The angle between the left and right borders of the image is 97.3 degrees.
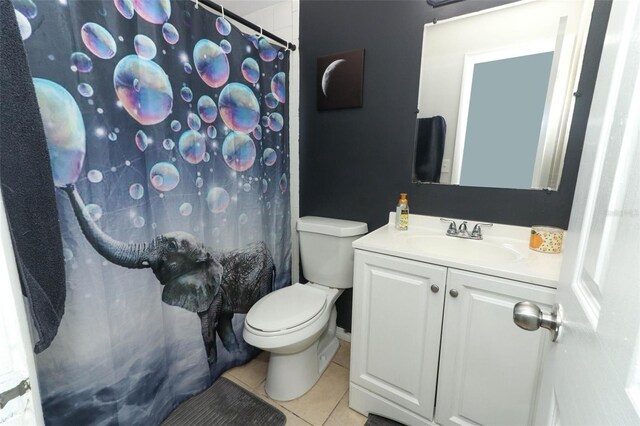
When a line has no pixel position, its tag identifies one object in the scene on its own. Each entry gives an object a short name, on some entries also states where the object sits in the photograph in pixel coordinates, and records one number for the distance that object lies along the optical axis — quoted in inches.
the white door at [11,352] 14.4
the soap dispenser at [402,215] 58.2
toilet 51.3
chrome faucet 52.9
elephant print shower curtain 36.8
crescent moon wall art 62.2
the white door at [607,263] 11.5
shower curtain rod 49.9
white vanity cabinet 38.1
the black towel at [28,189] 22.5
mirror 45.9
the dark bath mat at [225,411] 51.5
